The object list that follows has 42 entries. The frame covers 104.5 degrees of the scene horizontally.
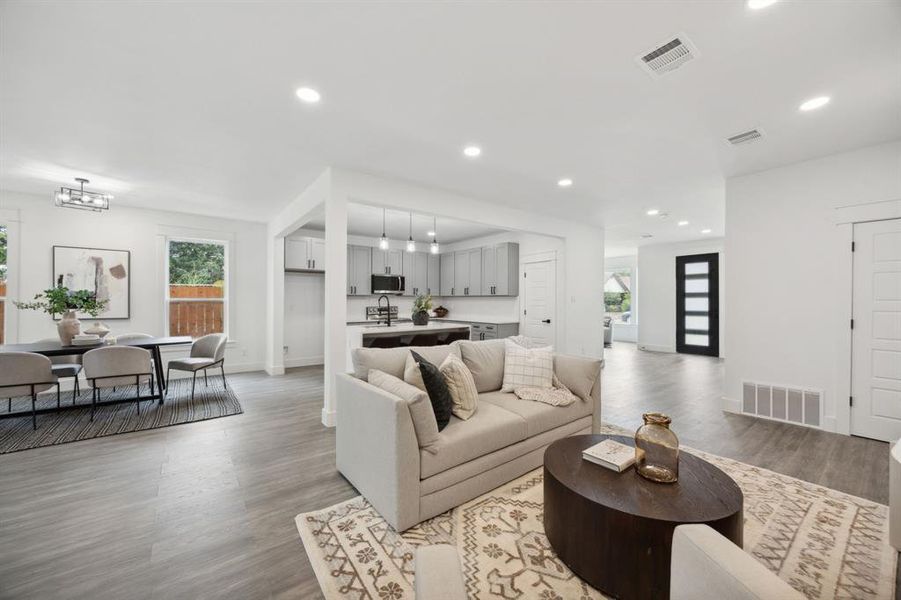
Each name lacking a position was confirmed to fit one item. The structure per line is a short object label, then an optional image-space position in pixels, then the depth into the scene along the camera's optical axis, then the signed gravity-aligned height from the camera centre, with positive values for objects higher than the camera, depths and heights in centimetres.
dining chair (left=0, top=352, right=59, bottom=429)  331 -76
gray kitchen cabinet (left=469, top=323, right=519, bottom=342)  698 -63
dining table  376 -58
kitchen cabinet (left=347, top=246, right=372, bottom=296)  715 +60
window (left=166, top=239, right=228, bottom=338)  586 +18
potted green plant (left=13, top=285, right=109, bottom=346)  394 -11
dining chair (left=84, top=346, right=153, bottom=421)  370 -75
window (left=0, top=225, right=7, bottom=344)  463 +21
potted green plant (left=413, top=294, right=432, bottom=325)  565 -19
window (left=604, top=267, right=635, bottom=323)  1091 +19
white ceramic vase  404 -37
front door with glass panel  817 -6
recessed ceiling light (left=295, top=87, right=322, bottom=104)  246 +146
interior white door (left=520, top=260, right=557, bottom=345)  674 +0
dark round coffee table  141 -92
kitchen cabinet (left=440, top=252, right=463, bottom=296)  838 +62
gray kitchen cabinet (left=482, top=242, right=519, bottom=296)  727 +63
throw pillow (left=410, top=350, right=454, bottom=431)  227 -61
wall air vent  359 -109
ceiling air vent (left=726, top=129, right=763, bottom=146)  304 +147
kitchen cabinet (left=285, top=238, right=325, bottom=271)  648 +84
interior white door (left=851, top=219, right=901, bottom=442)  322 -28
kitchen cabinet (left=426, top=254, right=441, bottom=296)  845 +58
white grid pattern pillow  306 -61
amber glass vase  173 -77
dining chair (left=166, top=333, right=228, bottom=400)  460 -82
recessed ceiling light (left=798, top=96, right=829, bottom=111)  257 +150
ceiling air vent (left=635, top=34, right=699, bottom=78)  200 +147
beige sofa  194 -90
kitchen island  461 -50
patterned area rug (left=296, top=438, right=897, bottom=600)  159 -129
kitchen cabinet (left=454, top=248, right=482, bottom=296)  784 +63
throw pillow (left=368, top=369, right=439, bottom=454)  198 -67
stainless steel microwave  729 +32
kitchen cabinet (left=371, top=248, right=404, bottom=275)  751 +81
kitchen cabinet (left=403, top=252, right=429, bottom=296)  803 +63
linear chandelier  394 +112
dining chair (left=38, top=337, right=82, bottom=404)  416 -87
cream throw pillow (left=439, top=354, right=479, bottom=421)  247 -64
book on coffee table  180 -84
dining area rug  328 -132
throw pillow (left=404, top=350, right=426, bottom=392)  239 -53
